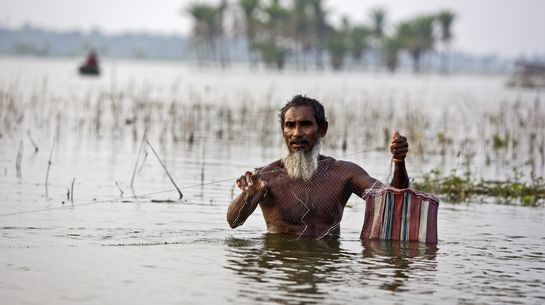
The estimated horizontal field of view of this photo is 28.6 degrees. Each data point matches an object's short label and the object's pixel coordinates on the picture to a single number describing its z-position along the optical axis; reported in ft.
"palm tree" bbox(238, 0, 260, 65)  436.76
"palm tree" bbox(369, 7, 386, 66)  480.64
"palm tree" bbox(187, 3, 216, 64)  441.68
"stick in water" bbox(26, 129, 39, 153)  47.24
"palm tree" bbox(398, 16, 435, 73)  484.33
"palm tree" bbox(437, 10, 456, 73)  473.26
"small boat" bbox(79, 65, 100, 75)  185.37
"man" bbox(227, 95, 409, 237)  23.03
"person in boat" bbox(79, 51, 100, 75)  185.37
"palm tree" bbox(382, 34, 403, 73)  495.82
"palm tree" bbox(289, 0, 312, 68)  453.58
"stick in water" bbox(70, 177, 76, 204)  32.14
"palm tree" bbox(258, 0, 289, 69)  431.84
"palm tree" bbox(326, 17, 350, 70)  469.57
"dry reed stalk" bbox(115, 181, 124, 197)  34.03
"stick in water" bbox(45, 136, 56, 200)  33.04
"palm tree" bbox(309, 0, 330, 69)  451.94
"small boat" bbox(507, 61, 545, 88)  219.00
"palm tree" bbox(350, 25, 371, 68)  488.02
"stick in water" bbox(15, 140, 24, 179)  38.49
